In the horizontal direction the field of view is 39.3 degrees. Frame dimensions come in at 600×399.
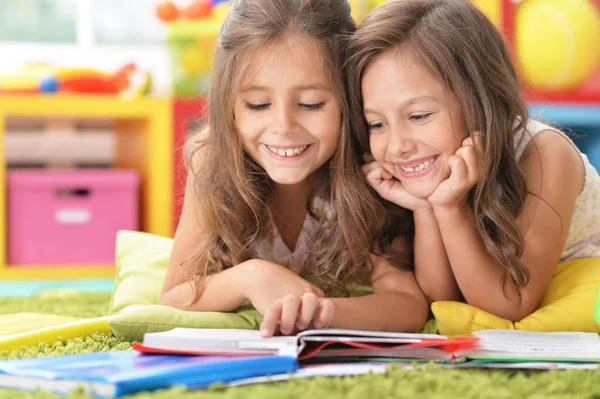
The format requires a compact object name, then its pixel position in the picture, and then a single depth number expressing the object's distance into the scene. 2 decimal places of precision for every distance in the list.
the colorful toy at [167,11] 2.86
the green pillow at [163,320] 1.17
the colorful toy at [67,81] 2.72
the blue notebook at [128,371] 0.79
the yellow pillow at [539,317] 1.22
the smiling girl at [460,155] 1.24
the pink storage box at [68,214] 2.71
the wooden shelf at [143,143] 2.66
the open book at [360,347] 0.94
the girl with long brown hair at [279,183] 1.26
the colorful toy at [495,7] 2.87
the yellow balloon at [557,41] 2.87
